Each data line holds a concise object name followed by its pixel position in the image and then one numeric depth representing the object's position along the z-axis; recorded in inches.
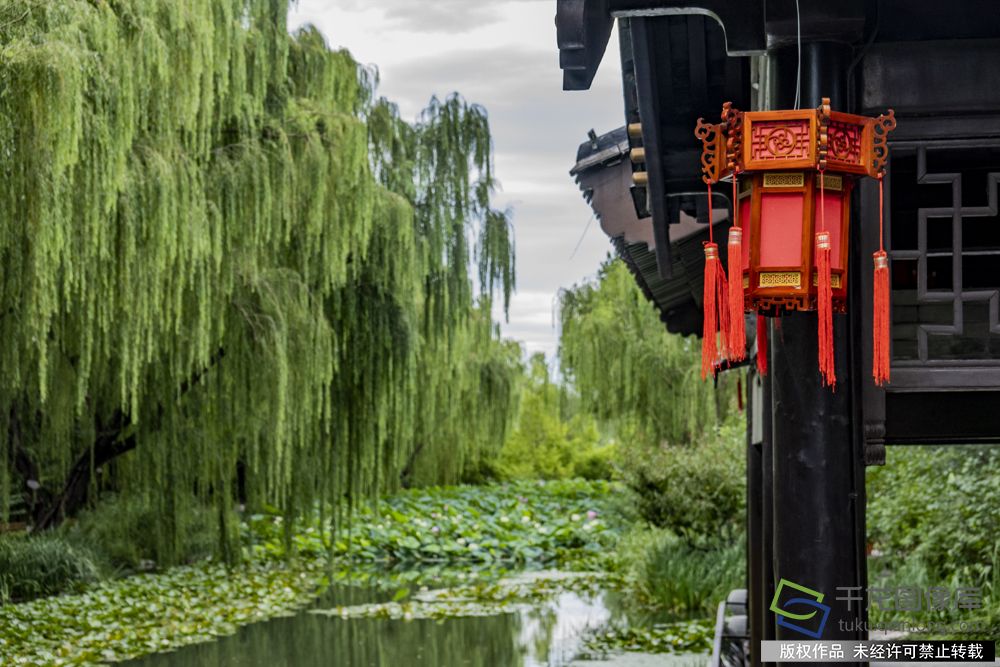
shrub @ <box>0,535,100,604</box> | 403.5
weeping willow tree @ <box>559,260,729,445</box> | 631.8
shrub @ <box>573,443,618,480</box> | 1106.7
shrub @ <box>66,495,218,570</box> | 446.0
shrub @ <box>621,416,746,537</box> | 447.8
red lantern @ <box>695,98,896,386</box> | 102.4
